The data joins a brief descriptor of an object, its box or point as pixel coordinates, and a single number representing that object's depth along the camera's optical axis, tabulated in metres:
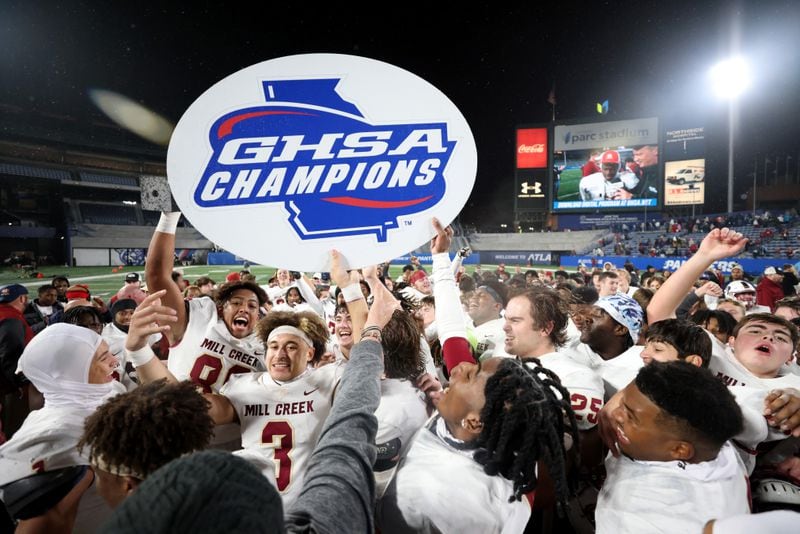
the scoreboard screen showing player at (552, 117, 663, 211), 37.03
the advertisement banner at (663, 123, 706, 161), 36.59
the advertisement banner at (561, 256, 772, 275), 20.61
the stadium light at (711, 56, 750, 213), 23.41
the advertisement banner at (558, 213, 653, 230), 42.69
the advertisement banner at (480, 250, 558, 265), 36.62
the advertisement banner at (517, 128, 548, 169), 39.47
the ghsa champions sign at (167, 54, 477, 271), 1.78
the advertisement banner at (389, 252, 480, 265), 35.08
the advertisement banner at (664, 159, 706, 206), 35.59
